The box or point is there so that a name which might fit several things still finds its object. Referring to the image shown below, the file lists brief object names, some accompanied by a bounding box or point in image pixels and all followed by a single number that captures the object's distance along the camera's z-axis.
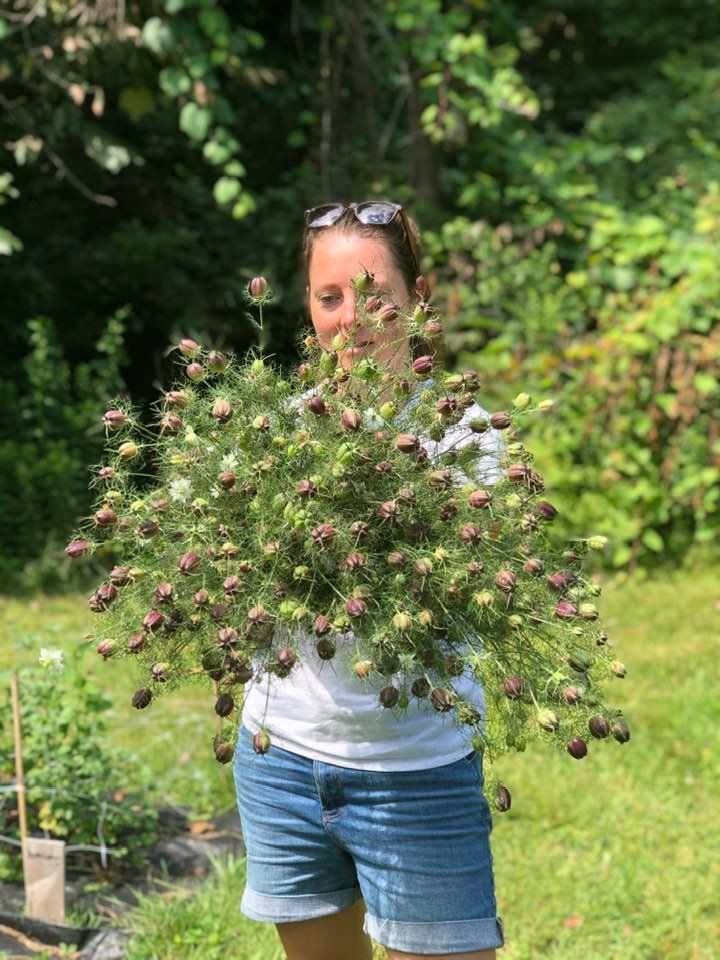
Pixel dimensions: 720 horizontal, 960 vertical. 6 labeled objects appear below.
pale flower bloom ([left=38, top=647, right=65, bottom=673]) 1.96
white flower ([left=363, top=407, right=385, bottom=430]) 1.46
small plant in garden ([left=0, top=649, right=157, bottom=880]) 2.94
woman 1.61
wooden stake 2.64
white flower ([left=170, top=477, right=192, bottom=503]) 1.48
